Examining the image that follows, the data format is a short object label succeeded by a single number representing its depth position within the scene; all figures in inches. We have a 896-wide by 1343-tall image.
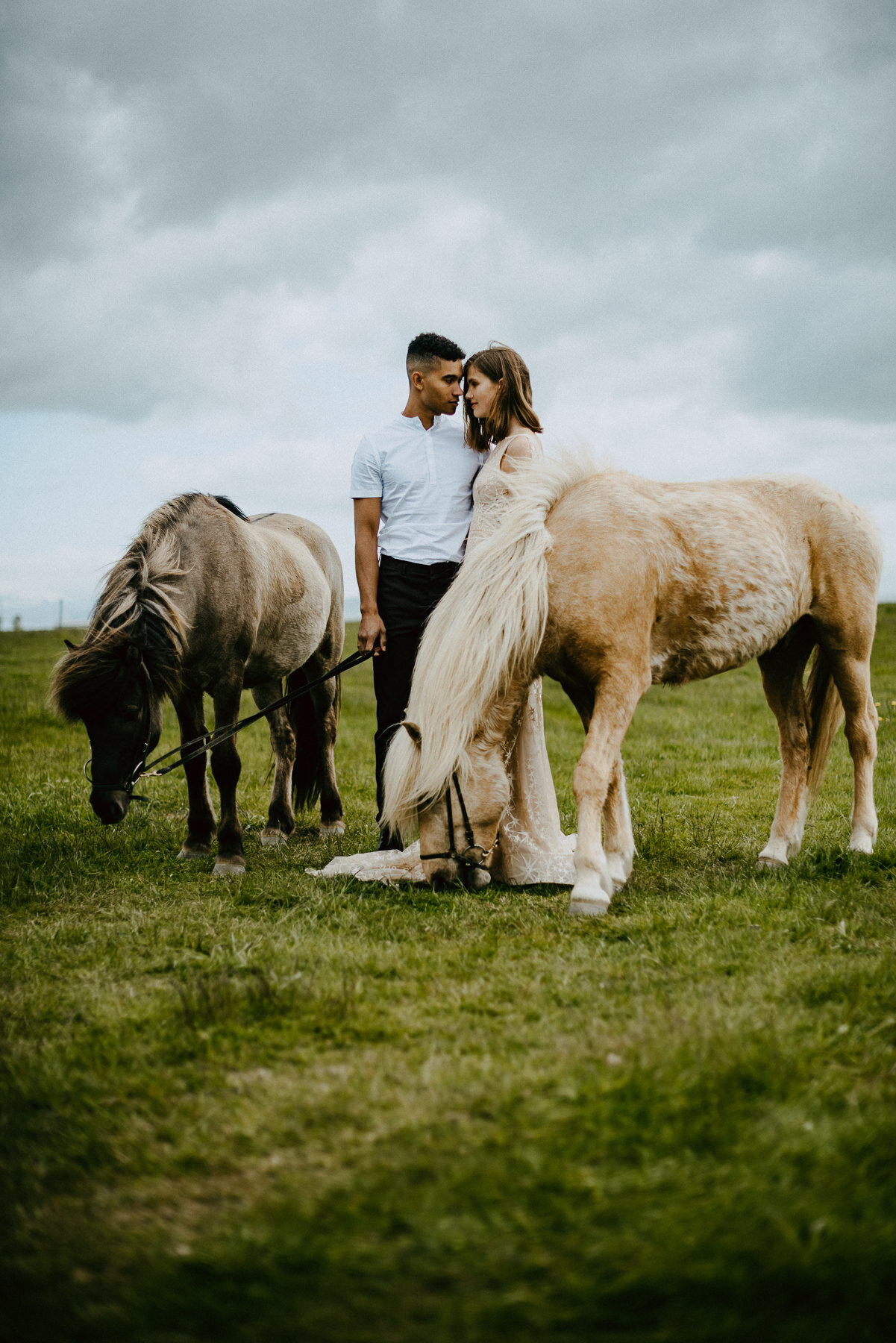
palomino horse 158.4
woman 176.9
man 196.5
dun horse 181.6
